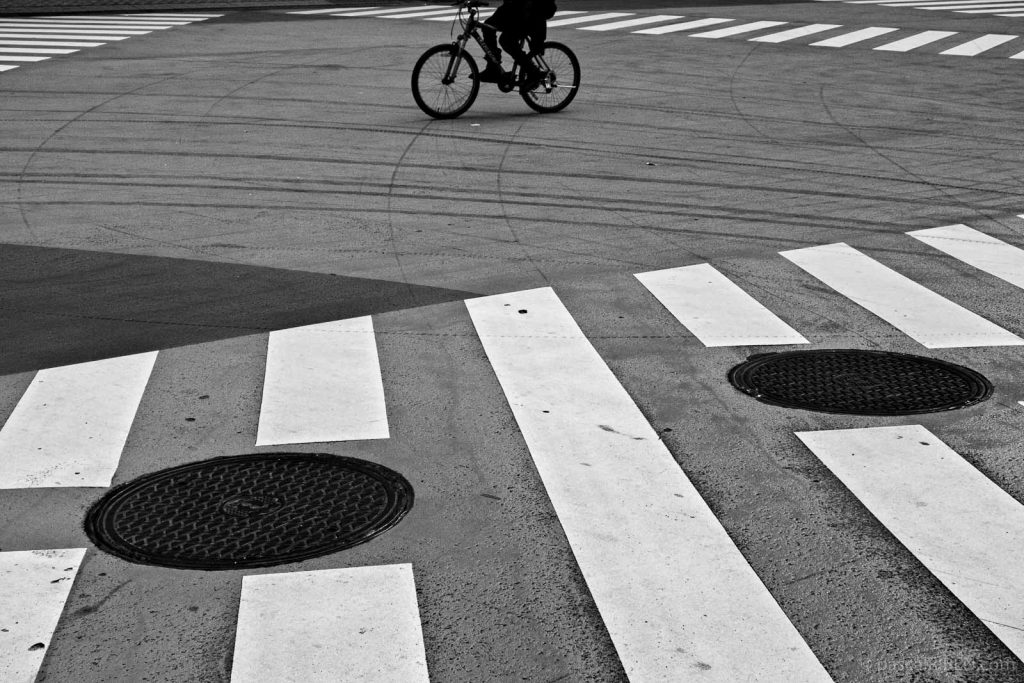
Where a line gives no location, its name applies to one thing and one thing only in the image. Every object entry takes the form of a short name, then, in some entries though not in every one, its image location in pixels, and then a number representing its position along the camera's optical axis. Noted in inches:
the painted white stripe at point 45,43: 896.5
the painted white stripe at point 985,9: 1181.5
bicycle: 608.4
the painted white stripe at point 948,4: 1254.3
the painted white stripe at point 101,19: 1080.2
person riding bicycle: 607.8
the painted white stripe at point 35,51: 857.5
